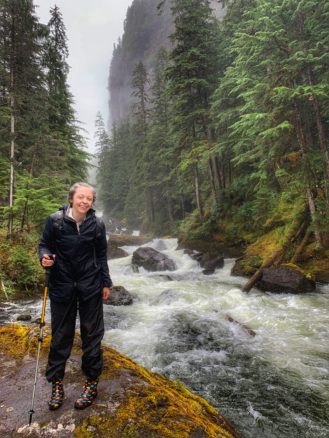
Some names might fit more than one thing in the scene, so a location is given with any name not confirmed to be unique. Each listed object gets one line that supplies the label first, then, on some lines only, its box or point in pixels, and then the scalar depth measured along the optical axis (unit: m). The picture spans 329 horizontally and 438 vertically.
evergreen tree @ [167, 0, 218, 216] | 21.69
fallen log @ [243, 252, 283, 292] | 11.89
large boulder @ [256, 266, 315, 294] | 11.20
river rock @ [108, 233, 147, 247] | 29.11
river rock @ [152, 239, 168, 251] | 26.21
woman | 3.12
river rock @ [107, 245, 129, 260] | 24.12
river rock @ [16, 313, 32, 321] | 8.38
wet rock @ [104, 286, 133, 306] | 10.85
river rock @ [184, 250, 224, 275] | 16.52
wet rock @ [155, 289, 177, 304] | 11.16
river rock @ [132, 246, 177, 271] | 18.50
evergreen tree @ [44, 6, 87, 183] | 21.62
